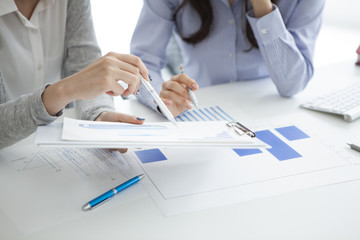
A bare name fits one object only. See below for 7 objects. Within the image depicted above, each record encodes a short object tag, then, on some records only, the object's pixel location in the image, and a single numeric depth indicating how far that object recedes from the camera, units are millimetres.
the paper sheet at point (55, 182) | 732
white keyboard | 1117
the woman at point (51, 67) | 846
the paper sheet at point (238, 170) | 790
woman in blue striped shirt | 1284
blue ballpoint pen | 745
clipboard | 753
